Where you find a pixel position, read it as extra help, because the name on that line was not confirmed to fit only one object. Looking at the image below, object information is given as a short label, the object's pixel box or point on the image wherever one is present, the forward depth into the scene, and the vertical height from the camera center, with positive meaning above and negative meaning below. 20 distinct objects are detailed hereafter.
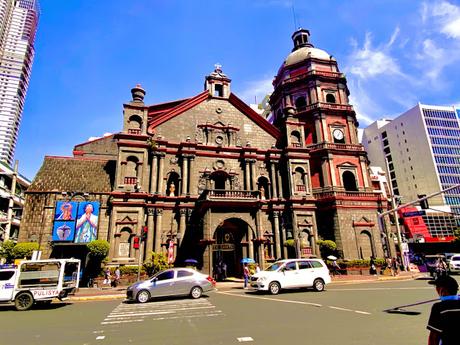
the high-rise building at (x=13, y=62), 87.88 +65.12
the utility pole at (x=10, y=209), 20.73 +3.82
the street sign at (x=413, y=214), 28.18 +3.35
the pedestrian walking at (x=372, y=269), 25.09 -1.64
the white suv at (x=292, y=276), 14.58 -1.19
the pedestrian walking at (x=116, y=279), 20.42 -1.45
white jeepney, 12.32 -1.01
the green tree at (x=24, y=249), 20.22 +0.83
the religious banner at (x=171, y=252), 23.11 +0.34
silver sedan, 13.37 -1.36
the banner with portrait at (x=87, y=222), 22.78 +2.91
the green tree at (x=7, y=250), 19.94 +0.79
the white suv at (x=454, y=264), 24.30 -1.39
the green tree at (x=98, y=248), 20.89 +0.75
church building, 23.34 +7.05
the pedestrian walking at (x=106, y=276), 20.30 -1.24
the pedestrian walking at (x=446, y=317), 2.71 -0.66
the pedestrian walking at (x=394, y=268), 24.00 -1.56
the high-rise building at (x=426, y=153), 69.94 +24.00
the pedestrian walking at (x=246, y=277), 18.55 -1.45
